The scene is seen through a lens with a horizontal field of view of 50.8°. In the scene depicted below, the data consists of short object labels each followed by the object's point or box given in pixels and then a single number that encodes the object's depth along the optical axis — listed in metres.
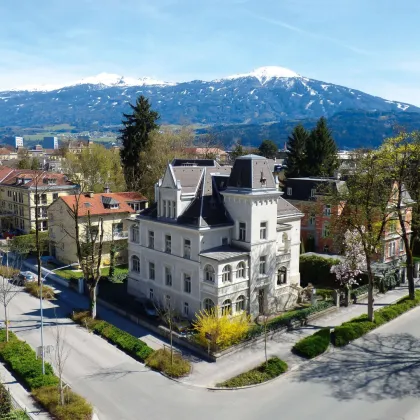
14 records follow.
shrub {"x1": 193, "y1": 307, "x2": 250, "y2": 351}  31.48
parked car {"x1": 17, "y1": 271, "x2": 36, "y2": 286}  48.81
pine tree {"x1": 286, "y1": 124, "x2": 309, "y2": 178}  89.31
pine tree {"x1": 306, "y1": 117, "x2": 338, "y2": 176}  83.06
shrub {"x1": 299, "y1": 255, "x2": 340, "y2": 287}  47.12
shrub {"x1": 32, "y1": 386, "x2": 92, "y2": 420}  23.31
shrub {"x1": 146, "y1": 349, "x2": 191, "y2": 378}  28.83
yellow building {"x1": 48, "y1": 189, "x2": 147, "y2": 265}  54.97
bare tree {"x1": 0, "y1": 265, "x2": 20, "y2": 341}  47.59
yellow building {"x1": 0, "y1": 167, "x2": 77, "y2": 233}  69.81
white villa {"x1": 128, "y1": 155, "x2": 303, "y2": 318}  36.31
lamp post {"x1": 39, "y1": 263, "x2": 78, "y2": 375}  28.02
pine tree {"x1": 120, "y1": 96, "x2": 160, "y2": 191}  77.12
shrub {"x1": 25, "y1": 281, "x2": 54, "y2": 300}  44.47
